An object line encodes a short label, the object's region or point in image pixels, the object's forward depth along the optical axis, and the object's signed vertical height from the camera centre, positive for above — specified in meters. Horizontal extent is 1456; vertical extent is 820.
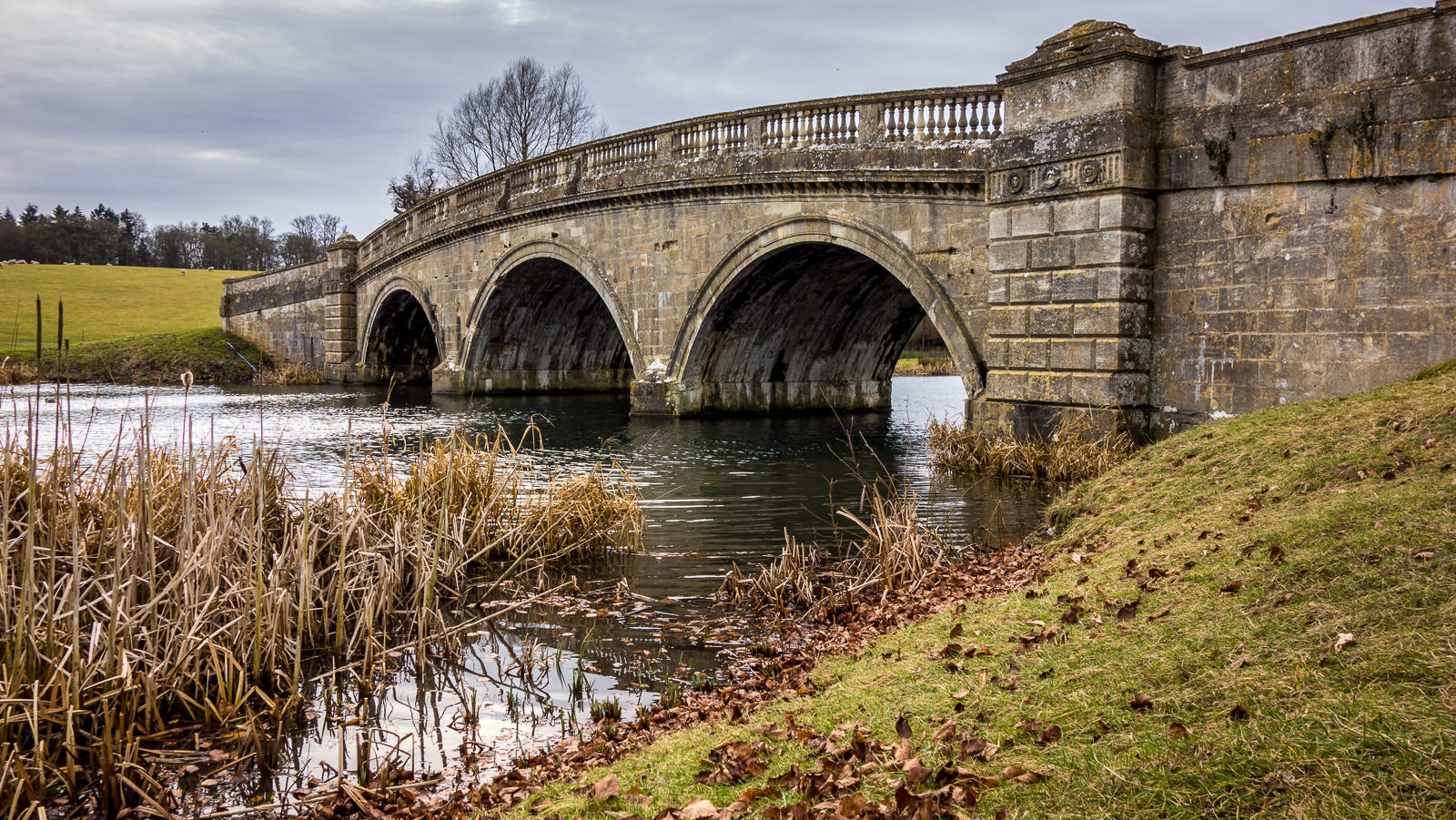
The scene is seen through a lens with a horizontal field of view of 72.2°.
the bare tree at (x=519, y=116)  36.12 +9.86
